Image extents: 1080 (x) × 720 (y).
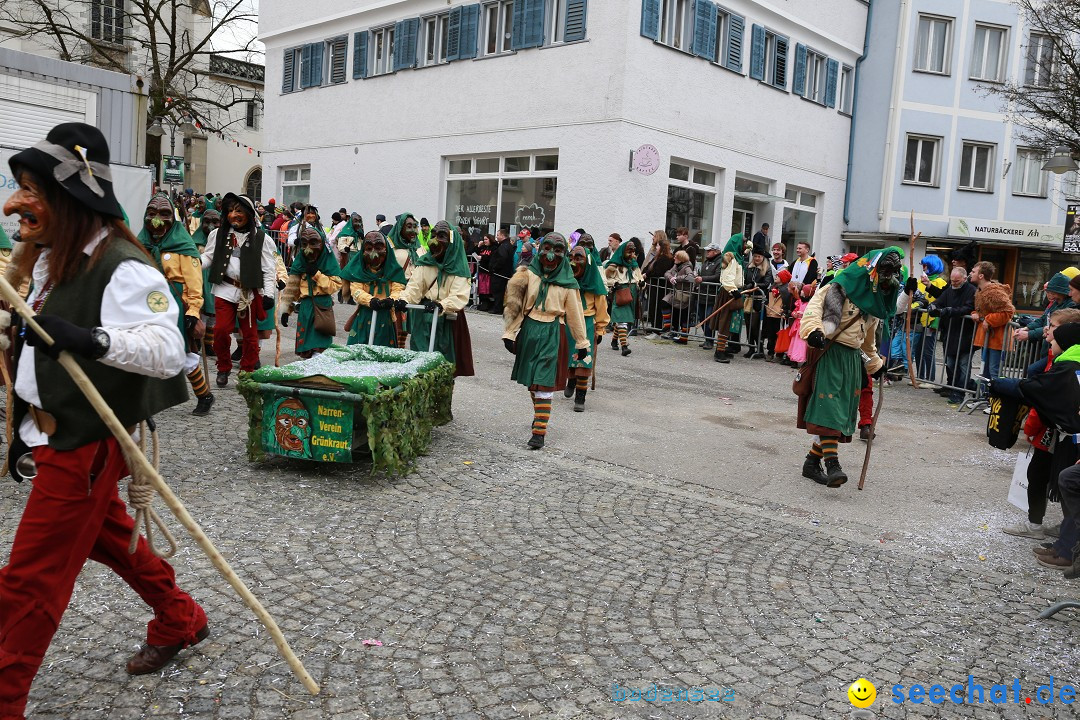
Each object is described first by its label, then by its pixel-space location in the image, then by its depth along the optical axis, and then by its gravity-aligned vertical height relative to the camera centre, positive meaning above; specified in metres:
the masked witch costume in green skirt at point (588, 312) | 9.08 -0.39
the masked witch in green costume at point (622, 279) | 13.48 -0.01
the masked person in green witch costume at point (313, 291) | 8.73 -0.32
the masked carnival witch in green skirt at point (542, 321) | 7.57 -0.42
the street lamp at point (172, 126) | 25.25 +3.66
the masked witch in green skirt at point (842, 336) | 6.77 -0.34
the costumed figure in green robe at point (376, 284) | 8.41 -0.21
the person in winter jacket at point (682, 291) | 15.19 -0.15
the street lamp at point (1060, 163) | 15.45 +2.47
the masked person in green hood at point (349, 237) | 17.07 +0.45
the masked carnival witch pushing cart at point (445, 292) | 8.11 -0.24
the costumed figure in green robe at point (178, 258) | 7.98 -0.08
